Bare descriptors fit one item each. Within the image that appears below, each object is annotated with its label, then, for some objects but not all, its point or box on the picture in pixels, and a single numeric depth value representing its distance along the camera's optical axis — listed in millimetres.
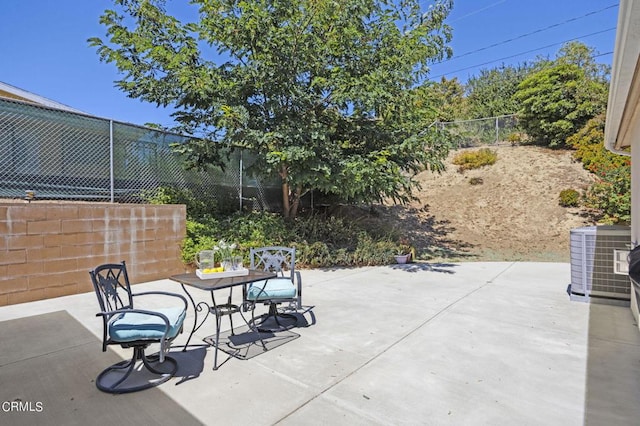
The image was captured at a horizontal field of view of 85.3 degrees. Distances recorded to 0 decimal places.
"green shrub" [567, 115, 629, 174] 12953
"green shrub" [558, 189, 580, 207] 12487
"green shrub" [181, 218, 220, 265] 6918
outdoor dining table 3057
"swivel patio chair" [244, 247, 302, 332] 3766
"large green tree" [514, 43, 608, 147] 15148
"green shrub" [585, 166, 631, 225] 10633
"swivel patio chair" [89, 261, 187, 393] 2605
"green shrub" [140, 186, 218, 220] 7137
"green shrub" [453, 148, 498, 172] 15875
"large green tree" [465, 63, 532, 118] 21178
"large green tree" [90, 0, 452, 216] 6859
